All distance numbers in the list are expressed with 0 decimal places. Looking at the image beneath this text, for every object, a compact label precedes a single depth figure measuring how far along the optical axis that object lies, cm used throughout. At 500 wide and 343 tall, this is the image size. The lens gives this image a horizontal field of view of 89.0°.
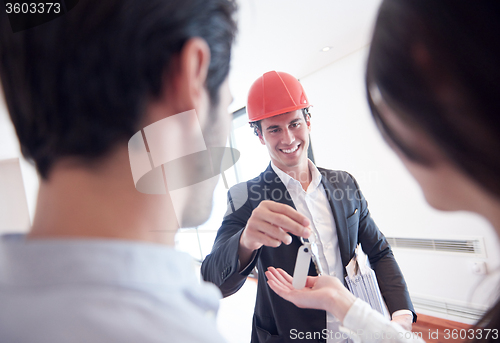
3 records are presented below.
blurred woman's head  23
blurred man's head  18
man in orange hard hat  55
